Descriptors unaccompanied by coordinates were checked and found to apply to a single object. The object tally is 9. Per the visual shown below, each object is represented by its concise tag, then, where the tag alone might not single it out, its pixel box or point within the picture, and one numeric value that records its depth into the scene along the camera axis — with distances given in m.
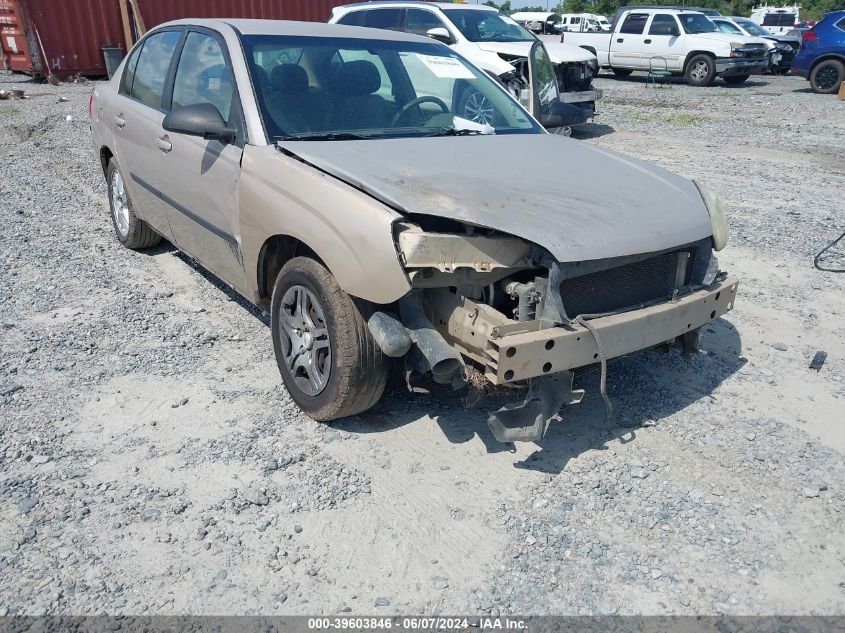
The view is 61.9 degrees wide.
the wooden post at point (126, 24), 18.12
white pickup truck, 17.88
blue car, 15.84
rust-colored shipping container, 17.47
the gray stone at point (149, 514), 2.86
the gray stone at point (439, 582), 2.55
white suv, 10.74
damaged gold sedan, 2.86
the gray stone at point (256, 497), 2.96
